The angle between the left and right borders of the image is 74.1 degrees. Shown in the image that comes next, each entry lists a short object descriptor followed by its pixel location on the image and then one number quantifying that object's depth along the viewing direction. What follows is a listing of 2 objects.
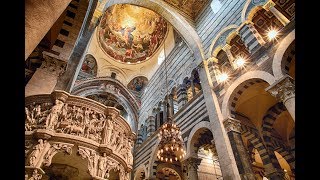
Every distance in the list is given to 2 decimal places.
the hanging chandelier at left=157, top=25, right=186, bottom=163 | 7.72
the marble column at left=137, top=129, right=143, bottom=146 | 15.17
